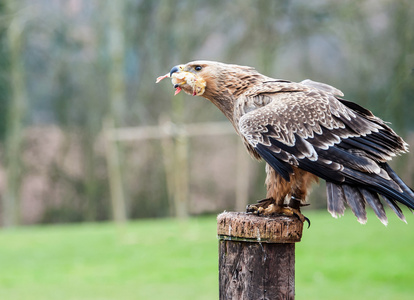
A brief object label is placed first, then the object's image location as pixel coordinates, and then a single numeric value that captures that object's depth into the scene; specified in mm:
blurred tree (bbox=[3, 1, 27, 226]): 31953
